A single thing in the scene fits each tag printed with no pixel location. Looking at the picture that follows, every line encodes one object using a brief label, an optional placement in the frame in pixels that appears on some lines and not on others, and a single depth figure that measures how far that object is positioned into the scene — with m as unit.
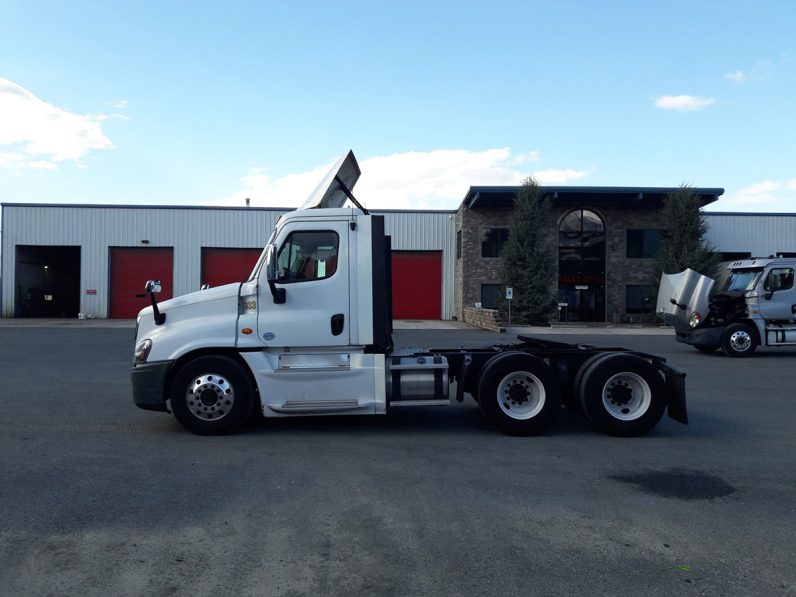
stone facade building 36.69
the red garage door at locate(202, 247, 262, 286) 38.62
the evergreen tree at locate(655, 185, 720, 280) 33.88
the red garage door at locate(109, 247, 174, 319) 38.47
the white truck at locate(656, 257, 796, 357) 17.66
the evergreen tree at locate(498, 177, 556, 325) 33.59
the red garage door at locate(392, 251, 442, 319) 39.75
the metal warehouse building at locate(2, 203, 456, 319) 38.16
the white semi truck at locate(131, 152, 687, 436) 7.58
